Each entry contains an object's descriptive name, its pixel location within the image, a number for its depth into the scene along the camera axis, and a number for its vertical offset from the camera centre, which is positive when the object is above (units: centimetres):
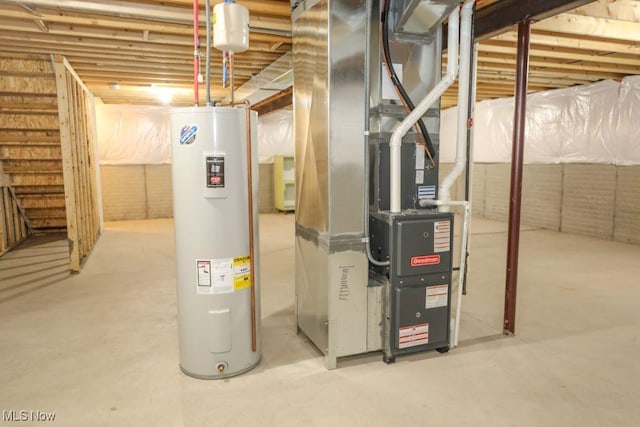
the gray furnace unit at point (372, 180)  227 -8
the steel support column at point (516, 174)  266 -6
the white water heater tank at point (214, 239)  209 -37
